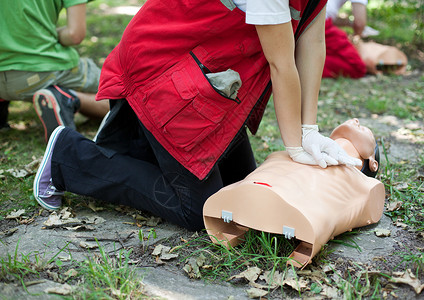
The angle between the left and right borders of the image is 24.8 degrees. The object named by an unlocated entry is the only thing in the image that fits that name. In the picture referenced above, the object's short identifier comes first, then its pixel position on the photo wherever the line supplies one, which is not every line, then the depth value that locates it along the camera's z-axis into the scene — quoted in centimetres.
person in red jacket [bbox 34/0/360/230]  264
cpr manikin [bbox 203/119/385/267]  258
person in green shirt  340
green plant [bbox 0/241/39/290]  254
